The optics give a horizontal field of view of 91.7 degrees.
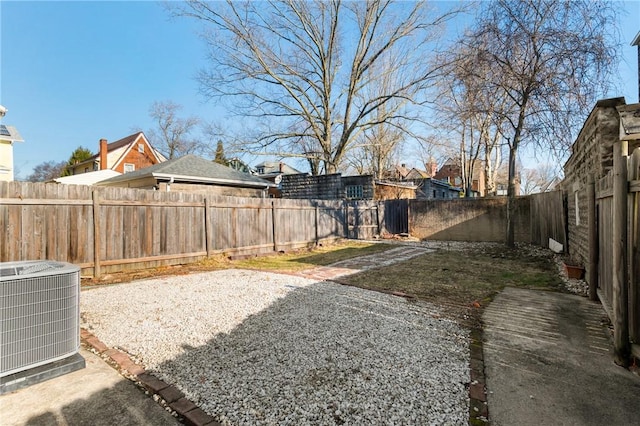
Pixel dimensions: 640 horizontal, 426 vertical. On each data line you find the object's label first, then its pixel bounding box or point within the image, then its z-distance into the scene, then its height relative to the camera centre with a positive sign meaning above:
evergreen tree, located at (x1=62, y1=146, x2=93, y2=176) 31.17 +5.98
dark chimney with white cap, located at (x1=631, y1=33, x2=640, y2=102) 8.30 +4.55
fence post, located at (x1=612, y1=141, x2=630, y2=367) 2.64 -0.52
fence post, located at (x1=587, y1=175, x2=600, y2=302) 4.23 -0.49
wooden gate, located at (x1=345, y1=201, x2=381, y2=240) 14.48 -0.39
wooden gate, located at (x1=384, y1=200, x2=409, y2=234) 15.11 -0.25
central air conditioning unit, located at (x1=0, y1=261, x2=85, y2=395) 2.27 -0.84
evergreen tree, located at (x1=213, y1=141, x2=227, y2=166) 16.93 +3.39
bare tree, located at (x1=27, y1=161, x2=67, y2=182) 40.66 +6.13
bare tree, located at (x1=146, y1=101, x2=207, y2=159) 34.94 +9.62
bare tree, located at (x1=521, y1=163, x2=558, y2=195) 45.03 +4.25
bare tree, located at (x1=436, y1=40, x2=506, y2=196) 9.64 +4.17
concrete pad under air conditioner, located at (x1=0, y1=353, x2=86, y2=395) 2.27 -1.22
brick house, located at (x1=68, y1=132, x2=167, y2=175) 26.60 +5.24
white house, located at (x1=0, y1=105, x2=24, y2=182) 11.98 +2.68
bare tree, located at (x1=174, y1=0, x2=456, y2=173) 15.92 +8.65
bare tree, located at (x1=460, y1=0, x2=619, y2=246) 7.55 +4.03
